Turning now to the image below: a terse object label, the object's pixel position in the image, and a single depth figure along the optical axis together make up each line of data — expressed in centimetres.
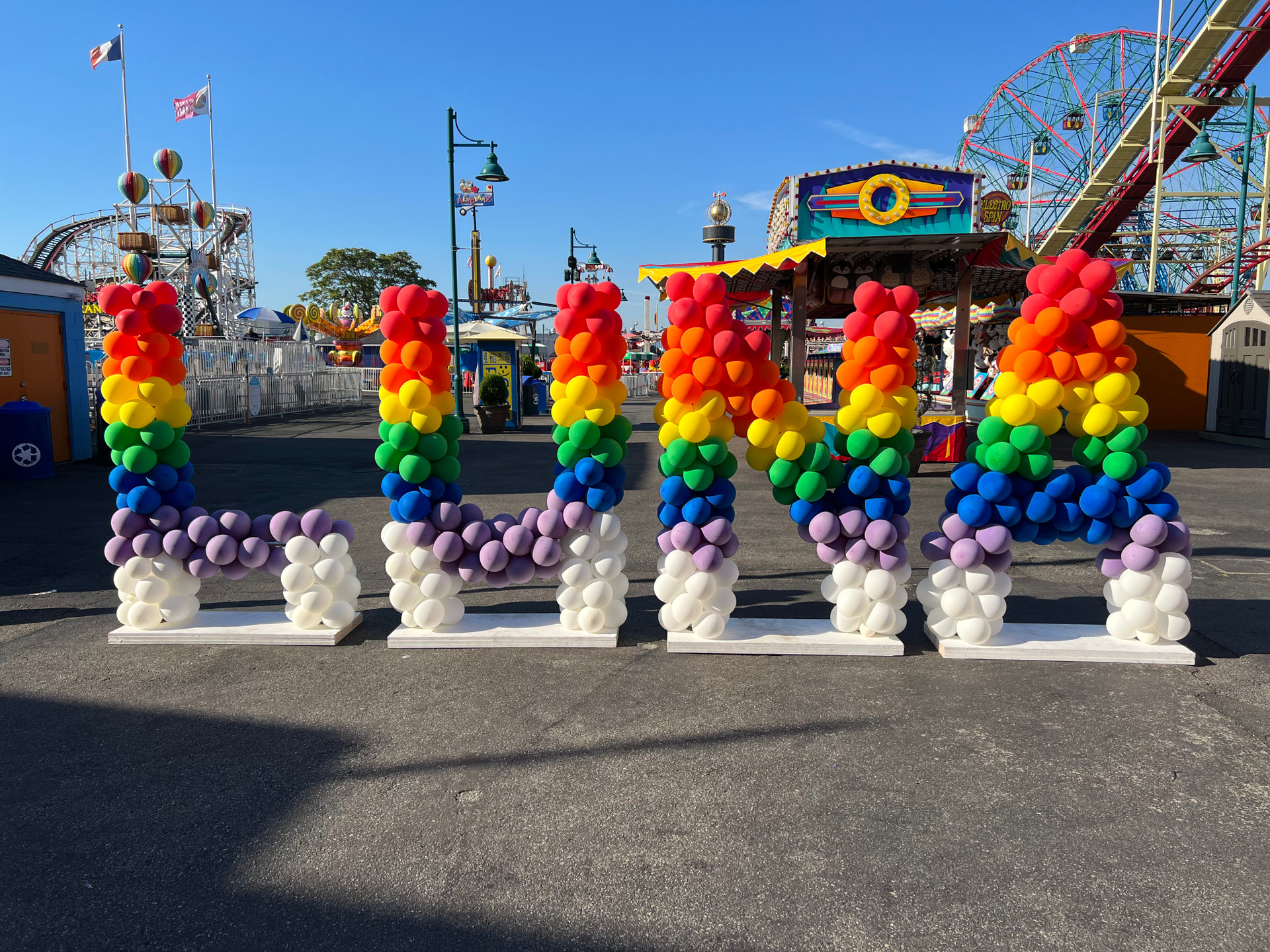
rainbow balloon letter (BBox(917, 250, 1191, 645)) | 467
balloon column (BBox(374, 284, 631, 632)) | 489
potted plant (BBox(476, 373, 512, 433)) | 1983
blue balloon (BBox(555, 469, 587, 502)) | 498
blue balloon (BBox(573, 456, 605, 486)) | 493
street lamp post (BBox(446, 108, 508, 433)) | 1691
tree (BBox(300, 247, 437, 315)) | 6425
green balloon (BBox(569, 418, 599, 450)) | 489
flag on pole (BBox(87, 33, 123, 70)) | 2564
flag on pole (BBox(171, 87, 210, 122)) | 3209
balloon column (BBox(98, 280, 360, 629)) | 503
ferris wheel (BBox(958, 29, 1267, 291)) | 3997
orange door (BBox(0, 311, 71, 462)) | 1250
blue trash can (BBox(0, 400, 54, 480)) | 1137
